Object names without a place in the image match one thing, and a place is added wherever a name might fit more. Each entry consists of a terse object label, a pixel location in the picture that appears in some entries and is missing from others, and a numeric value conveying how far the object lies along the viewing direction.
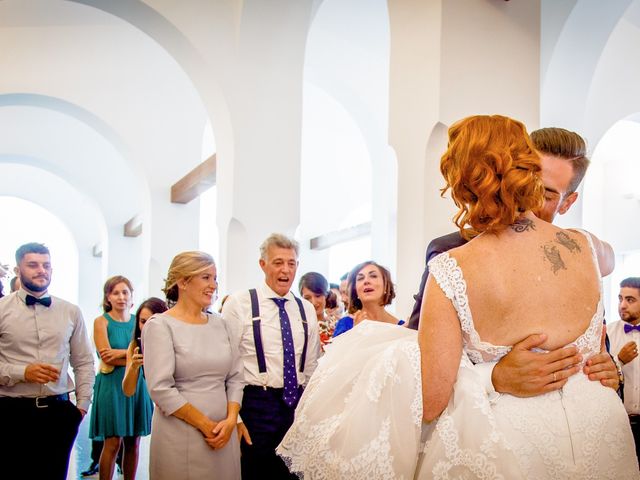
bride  1.57
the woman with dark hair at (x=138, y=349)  3.91
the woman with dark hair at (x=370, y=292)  3.89
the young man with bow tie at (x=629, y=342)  4.32
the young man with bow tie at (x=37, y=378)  3.59
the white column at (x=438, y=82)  3.55
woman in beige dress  3.01
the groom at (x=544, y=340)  1.60
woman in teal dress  4.84
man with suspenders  3.28
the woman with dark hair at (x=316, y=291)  5.19
